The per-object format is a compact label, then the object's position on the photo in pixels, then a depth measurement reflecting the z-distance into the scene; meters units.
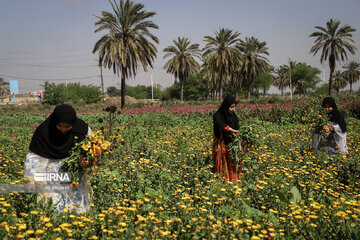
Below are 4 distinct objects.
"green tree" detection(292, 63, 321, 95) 67.94
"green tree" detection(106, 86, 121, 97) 96.44
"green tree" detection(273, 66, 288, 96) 70.40
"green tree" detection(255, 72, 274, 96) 67.12
